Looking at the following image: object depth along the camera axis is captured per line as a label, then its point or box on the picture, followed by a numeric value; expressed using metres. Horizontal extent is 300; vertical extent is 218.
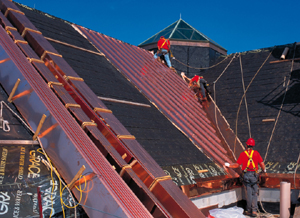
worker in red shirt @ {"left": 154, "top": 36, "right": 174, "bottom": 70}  13.53
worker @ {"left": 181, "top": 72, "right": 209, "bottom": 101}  11.29
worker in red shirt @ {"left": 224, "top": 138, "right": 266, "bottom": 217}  7.70
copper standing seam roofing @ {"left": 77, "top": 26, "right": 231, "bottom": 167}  8.42
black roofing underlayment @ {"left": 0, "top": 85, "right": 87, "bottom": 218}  3.70
